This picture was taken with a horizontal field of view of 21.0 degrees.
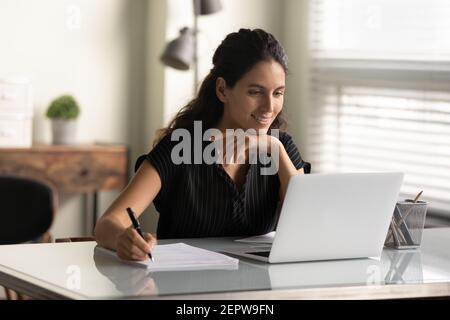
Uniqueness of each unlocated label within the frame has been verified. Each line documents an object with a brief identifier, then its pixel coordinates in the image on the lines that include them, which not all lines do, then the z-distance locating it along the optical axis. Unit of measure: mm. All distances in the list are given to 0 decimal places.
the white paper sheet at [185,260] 2685
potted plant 6199
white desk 2419
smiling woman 3353
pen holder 3195
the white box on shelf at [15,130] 5998
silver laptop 2806
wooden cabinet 5958
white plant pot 6219
